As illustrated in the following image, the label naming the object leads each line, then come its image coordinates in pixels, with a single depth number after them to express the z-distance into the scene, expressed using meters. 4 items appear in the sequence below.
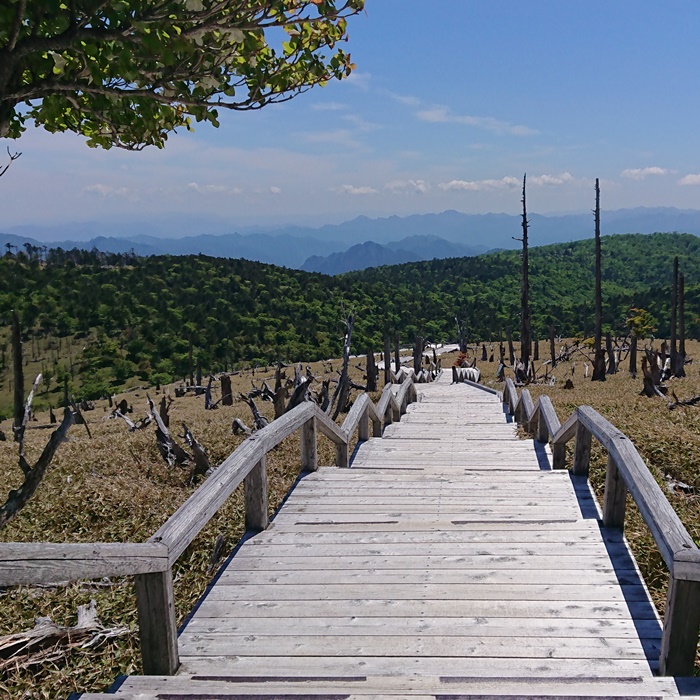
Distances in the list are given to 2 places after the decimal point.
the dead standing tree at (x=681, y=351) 23.33
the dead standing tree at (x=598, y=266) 29.72
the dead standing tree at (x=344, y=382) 12.97
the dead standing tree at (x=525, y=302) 30.93
